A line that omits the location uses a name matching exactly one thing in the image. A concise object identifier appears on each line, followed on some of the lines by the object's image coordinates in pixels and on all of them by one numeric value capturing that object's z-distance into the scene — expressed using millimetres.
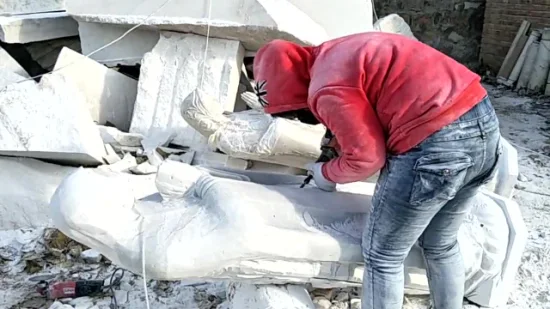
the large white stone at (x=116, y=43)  3760
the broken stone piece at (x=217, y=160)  3168
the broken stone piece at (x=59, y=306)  2360
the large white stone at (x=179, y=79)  3482
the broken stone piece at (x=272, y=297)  2074
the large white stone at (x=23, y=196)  3111
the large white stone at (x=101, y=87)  3516
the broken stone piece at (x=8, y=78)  3483
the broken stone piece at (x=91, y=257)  2838
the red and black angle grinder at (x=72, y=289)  2502
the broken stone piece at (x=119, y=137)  3408
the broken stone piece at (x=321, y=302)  2352
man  1716
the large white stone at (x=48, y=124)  3041
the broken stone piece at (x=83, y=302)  2441
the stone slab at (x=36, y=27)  3803
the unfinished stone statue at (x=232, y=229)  1842
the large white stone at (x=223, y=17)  3336
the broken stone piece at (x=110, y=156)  3238
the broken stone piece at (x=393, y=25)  4965
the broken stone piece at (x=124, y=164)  3145
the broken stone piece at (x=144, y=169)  3141
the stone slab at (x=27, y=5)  6724
